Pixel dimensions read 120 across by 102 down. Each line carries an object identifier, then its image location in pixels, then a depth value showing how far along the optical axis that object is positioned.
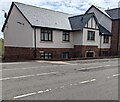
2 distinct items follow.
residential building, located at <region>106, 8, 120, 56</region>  20.85
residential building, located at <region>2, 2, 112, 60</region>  14.99
